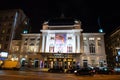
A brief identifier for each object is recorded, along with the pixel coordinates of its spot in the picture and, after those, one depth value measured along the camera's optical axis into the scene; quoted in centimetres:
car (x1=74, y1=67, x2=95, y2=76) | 1408
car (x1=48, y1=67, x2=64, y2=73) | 1806
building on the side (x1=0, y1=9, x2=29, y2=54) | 3067
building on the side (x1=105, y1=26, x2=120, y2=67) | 2832
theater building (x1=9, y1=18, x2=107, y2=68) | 2643
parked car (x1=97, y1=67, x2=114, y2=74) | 1686
